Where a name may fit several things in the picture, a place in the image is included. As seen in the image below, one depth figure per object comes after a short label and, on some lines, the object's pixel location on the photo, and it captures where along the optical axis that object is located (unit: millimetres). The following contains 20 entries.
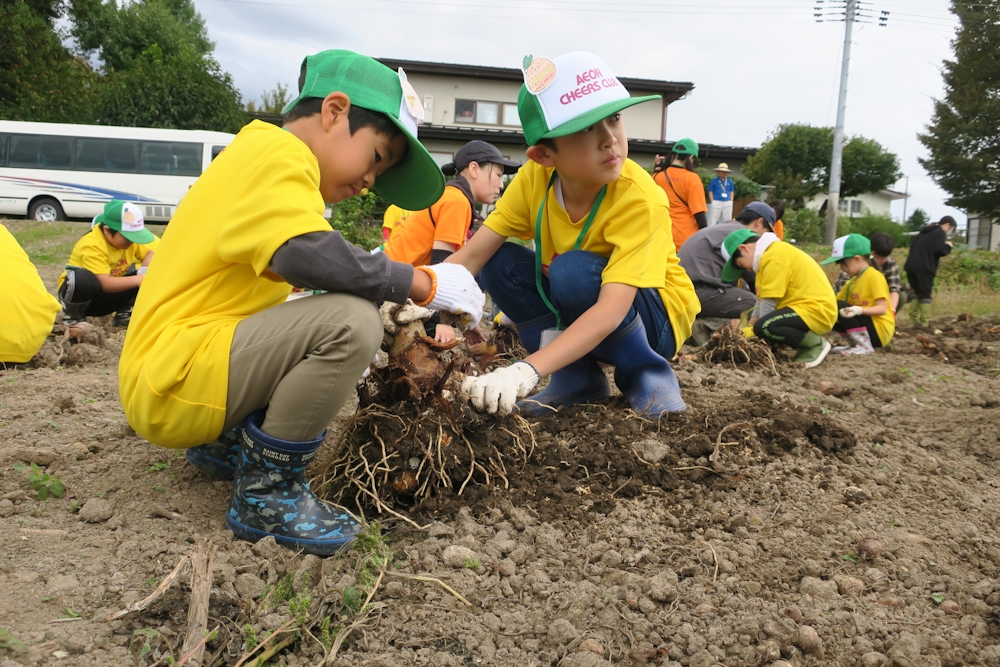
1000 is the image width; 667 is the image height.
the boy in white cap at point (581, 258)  2137
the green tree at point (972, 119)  18406
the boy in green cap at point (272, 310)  1506
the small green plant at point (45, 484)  1859
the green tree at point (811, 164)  25859
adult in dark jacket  7746
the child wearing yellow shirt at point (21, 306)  2447
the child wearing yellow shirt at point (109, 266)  5047
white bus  15406
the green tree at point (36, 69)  20375
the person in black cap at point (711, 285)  5355
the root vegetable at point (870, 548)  1631
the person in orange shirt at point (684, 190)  5809
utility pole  17047
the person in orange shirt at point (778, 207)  7244
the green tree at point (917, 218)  51000
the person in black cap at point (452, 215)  4168
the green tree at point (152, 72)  22375
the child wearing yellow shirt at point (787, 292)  4719
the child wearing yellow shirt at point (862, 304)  5398
